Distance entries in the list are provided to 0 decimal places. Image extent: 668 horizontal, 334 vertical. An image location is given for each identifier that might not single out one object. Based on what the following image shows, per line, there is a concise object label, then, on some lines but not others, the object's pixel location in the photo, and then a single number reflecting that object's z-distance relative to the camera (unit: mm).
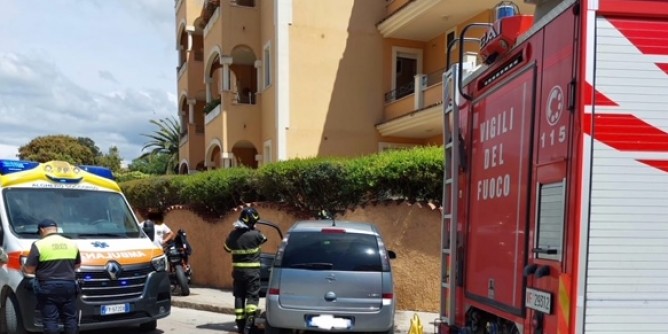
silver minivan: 6555
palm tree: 43719
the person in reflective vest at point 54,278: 6395
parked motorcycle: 11203
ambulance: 7121
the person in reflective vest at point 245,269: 7855
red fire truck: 2869
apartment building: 17016
